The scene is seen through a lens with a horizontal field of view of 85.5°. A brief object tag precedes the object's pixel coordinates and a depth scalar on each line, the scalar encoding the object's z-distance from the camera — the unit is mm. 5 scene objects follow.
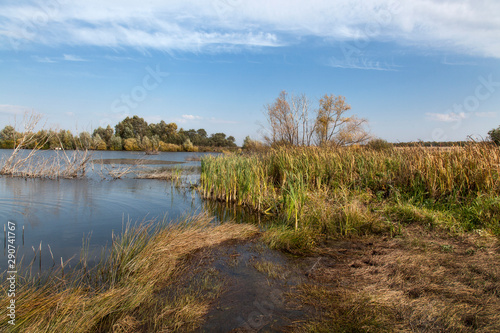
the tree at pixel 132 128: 49562
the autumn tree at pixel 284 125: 19375
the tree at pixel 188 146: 50738
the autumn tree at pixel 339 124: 22328
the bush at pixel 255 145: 19119
